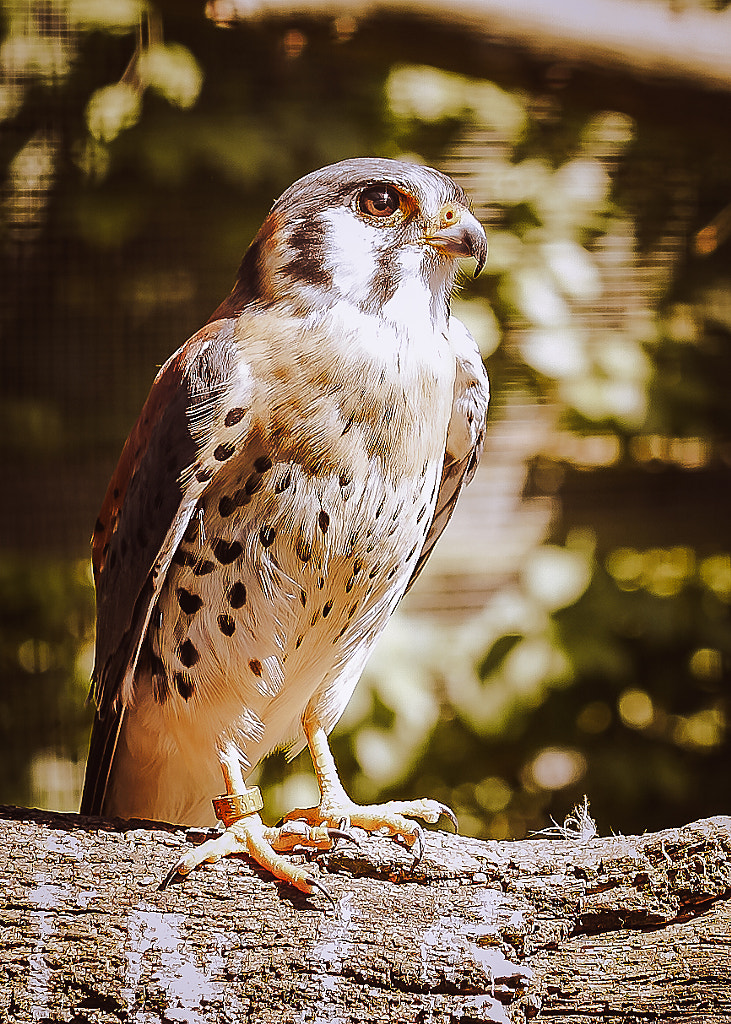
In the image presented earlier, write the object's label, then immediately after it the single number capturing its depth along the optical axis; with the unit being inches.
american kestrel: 107.0
